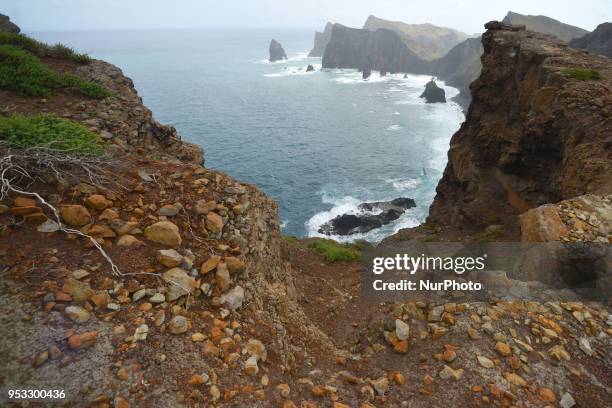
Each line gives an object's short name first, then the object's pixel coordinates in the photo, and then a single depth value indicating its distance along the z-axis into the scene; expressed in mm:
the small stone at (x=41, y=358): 3975
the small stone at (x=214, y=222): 6695
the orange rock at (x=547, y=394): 4985
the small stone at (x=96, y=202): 5844
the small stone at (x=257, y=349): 4992
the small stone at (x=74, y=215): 5473
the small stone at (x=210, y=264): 5721
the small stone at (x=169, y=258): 5465
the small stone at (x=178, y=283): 5145
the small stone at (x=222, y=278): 5703
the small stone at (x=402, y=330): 6371
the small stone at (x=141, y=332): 4461
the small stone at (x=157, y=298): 4944
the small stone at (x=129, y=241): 5543
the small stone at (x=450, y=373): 5386
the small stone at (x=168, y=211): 6439
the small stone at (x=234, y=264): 6091
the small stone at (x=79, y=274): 4844
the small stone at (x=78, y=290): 4641
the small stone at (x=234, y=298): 5559
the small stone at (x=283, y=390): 4652
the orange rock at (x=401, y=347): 6133
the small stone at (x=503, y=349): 5652
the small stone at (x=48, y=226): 5281
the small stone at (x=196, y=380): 4248
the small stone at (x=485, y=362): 5469
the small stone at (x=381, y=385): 5254
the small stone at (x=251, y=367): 4691
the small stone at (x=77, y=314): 4434
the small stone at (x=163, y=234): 5855
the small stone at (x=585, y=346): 5699
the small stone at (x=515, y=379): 5176
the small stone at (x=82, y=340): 4191
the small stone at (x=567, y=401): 4926
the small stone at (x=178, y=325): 4708
